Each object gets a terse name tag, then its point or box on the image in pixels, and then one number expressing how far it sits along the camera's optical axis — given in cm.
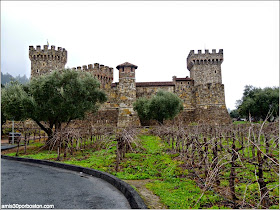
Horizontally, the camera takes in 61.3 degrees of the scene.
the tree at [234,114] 6231
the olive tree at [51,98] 1537
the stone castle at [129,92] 3391
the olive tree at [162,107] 2847
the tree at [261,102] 3667
